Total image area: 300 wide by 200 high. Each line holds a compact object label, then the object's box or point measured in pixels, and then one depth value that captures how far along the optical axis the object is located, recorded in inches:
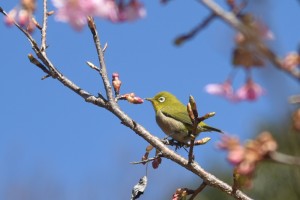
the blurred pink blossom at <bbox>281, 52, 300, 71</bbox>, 75.1
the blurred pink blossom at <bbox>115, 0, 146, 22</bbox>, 98.7
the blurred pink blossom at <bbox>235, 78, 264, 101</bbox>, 105.3
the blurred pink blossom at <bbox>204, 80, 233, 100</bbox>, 110.3
